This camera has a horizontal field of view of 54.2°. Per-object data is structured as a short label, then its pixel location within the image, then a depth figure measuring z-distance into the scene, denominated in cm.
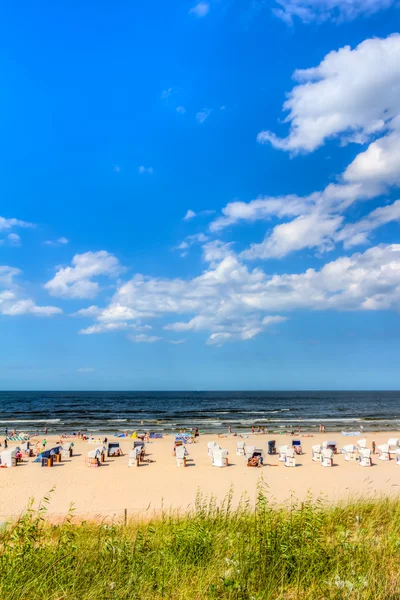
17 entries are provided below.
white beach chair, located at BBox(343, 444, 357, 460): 2324
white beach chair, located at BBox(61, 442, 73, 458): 2466
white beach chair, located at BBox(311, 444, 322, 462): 2309
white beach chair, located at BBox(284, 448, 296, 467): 2131
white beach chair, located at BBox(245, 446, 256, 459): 2225
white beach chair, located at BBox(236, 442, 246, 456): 2473
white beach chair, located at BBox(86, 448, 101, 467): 2219
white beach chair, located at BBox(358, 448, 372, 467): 2155
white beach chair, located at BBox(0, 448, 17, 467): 2173
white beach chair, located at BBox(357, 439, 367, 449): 2475
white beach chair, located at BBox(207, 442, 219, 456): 2444
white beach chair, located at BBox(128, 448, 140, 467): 2225
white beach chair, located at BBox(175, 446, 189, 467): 2206
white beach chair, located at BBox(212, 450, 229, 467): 2164
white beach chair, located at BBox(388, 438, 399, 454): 2737
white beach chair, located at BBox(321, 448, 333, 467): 2170
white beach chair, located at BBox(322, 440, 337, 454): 2556
